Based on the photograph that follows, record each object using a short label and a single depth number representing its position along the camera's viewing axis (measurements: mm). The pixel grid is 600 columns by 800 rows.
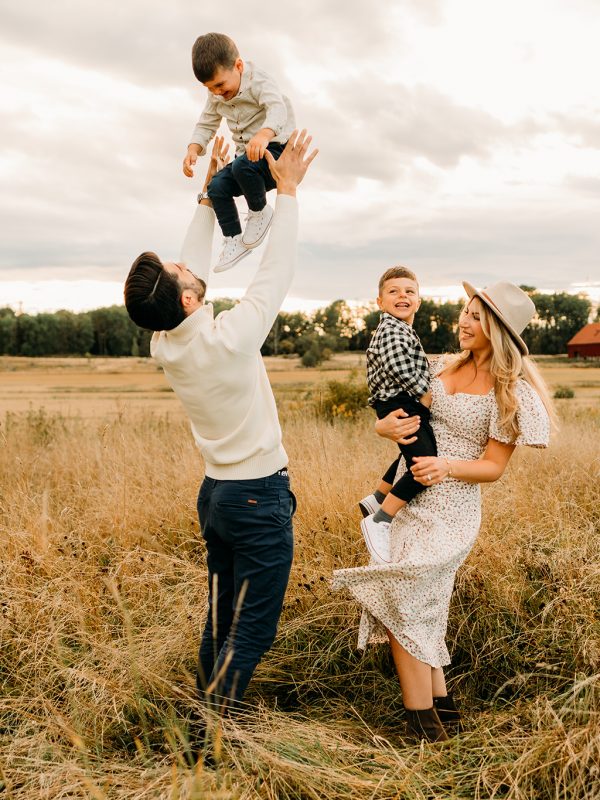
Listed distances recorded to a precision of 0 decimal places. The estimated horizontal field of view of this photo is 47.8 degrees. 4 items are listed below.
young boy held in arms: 2895
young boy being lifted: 3051
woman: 2762
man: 2424
